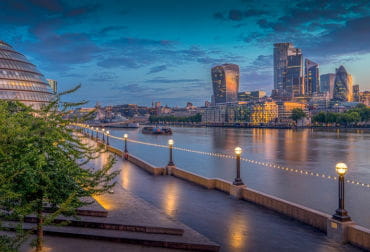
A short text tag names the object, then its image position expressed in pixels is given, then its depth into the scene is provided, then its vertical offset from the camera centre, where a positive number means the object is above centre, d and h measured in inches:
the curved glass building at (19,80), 3257.9 +373.9
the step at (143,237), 427.8 -148.6
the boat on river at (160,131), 5846.5 -207.9
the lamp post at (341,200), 471.8 -110.8
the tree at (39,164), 307.7 -41.5
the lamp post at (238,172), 718.4 -110.0
